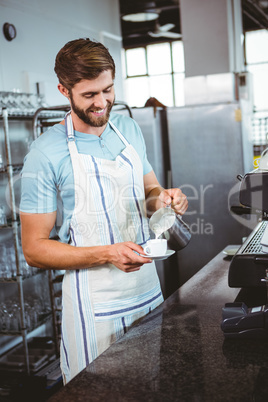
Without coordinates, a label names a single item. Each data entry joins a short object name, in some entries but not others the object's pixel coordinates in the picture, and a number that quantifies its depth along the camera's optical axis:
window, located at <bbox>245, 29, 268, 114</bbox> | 11.16
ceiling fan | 8.24
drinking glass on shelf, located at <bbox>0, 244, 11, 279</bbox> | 3.56
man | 1.74
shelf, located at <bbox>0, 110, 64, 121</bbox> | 3.57
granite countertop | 1.10
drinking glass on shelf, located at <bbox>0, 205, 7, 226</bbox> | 3.54
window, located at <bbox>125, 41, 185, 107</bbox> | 11.94
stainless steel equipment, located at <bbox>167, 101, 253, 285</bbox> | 4.28
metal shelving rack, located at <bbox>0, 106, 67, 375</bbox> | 3.42
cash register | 1.37
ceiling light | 7.09
